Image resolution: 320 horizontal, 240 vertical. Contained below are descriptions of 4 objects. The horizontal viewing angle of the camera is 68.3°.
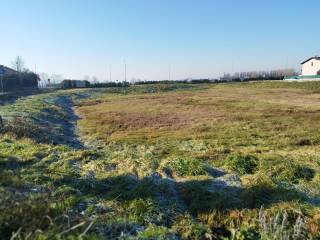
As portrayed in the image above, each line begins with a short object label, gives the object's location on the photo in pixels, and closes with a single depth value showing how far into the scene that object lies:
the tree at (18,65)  71.93
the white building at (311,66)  63.76
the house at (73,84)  63.93
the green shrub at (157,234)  4.31
